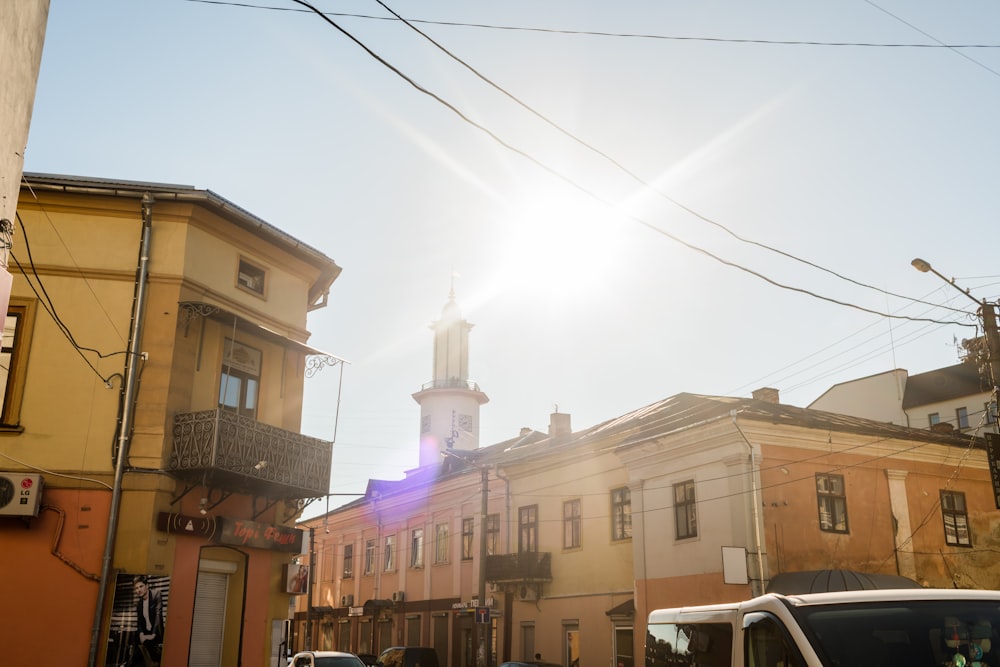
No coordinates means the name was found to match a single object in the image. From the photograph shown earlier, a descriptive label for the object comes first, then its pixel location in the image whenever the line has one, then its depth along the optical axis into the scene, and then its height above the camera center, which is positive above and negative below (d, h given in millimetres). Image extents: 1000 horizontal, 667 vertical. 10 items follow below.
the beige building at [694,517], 23297 +2401
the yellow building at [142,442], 15469 +2744
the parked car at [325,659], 21312 -1477
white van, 5676 -163
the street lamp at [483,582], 28797 +502
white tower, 57125 +12096
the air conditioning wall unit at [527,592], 31784 +233
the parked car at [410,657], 29188 -1916
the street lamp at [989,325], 16094 +4929
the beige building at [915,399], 49406 +11256
